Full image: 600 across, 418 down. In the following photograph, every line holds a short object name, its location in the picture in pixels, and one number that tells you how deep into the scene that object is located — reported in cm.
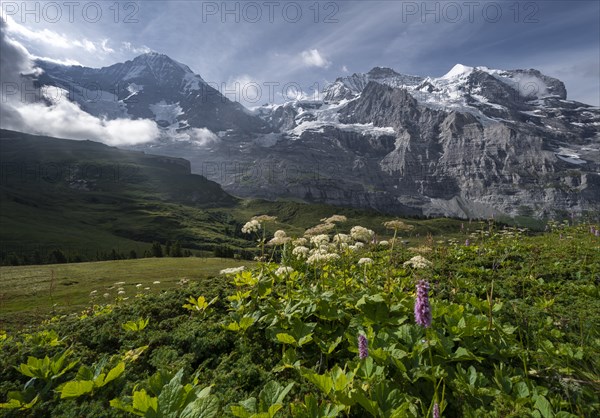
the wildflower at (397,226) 945
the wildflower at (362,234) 1063
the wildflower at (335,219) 1148
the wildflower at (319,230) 1145
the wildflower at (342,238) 1075
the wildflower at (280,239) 1117
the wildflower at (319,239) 1077
